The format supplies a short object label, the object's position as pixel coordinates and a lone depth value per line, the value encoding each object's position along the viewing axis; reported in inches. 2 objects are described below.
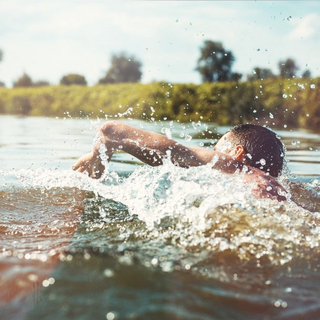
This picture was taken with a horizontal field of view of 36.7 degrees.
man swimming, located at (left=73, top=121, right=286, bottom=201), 141.2
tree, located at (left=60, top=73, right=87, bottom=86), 2167.8
